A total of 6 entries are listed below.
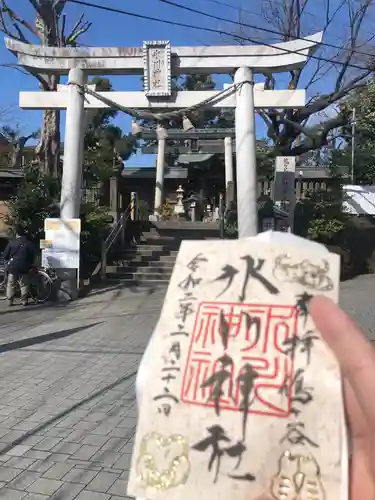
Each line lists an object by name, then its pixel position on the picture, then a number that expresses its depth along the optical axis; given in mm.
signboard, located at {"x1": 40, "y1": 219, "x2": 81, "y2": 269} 11672
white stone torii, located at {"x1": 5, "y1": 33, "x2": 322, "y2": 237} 12266
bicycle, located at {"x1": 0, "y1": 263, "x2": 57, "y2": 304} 11547
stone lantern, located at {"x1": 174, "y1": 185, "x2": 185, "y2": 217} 22266
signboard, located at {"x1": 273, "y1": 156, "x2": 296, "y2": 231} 14023
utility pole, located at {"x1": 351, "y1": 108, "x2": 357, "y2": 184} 21359
